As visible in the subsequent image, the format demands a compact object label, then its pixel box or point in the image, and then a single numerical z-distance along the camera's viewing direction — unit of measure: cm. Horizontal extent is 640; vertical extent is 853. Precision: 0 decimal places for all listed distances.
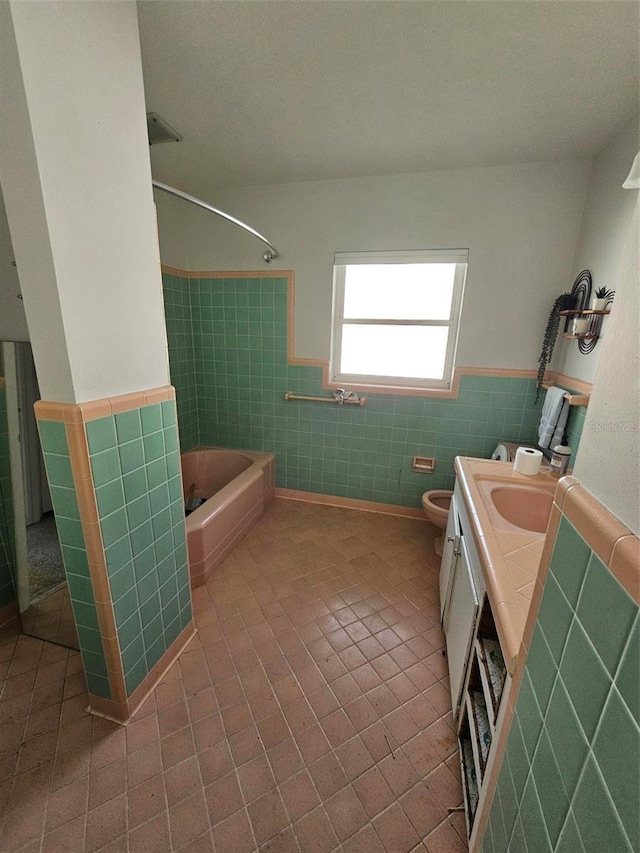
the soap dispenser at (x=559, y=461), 152
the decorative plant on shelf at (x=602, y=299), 157
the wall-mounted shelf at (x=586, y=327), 165
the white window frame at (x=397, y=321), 223
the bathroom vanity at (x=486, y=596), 81
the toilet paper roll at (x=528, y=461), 157
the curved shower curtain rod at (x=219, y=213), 137
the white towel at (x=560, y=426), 173
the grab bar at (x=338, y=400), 253
